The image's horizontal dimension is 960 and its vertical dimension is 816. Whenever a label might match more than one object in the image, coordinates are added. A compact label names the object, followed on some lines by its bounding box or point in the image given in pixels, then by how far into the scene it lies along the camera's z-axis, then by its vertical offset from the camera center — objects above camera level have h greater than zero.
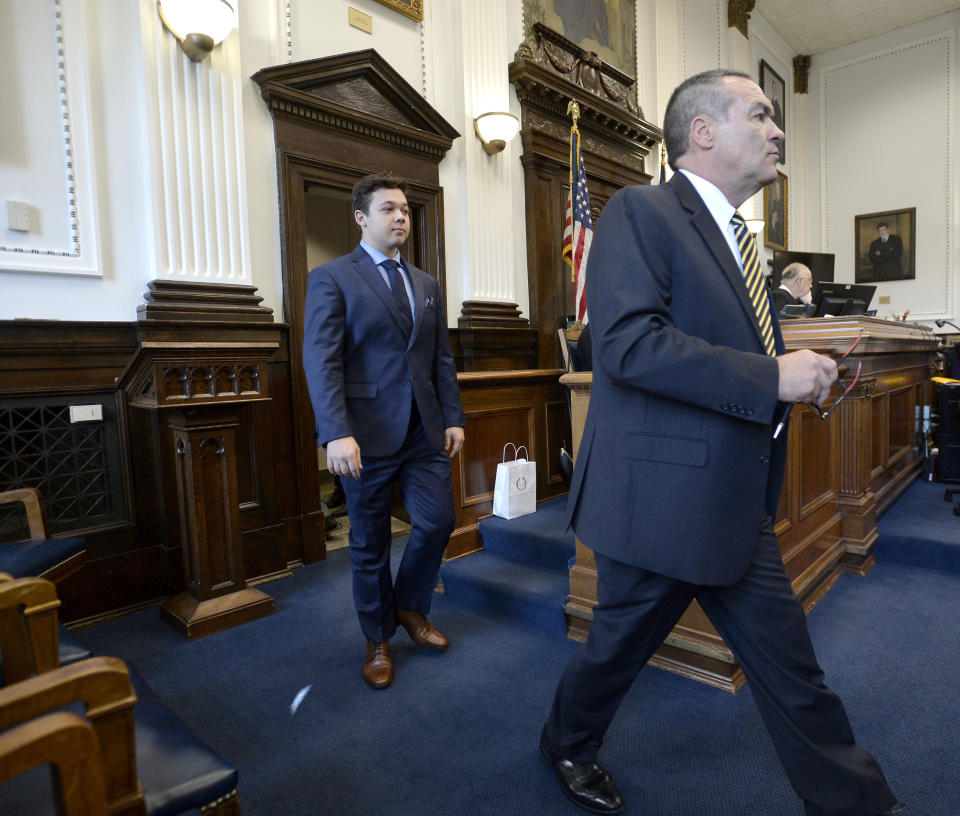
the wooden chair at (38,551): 1.97 -0.56
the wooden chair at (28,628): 1.00 -0.40
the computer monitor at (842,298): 4.64 +0.37
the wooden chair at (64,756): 0.65 -0.40
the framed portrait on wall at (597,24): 5.07 +2.81
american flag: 4.25 +0.95
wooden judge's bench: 2.19 -0.67
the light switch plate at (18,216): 2.58 +0.65
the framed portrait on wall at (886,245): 8.81 +1.43
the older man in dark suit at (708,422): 1.14 -0.13
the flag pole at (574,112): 4.26 +1.68
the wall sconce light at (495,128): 4.33 +1.58
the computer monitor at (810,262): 7.41 +1.05
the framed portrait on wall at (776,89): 8.56 +3.60
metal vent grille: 2.62 -0.38
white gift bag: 3.32 -0.68
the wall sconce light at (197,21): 2.86 +1.58
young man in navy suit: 2.10 -0.08
